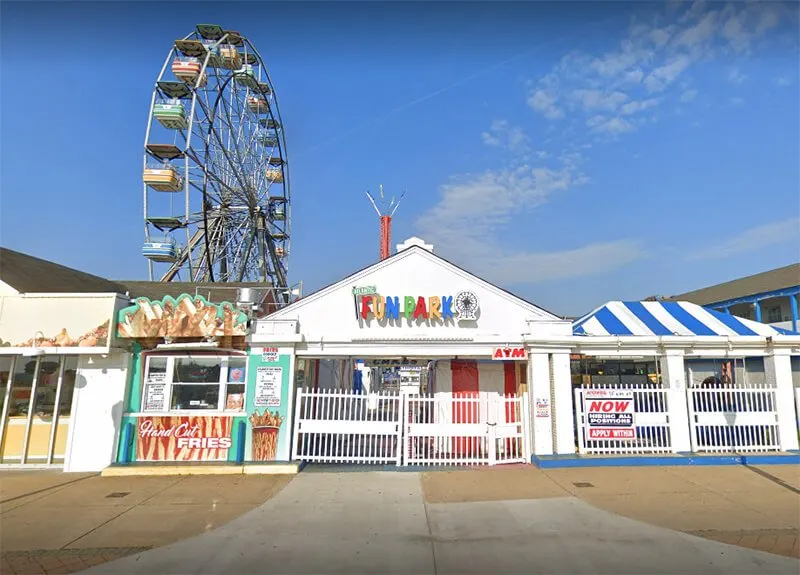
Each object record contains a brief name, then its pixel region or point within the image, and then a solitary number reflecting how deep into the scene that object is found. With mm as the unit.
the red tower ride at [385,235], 37594
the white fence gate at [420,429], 10211
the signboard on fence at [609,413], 10367
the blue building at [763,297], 25125
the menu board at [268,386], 10461
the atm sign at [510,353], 10812
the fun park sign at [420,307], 10867
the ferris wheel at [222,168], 25641
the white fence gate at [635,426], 10398
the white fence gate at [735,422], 10492
